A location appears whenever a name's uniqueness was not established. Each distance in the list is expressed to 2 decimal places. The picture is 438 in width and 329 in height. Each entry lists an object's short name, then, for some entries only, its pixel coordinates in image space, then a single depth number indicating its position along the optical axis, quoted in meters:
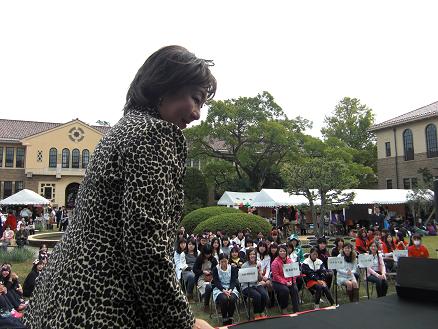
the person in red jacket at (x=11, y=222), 16.90
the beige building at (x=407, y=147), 33.66
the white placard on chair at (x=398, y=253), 10.11
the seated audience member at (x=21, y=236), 16.37
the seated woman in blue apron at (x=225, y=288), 7.25
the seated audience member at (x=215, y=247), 9.20
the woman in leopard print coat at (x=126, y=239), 1.06
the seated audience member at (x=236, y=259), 8.52
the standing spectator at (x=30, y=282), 7.71
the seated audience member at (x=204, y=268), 8.23
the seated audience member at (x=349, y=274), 8.34
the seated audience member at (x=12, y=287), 6.84
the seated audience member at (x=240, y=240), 12.26
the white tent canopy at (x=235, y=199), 24.75
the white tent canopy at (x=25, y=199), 22.25
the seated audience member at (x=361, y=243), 10.56
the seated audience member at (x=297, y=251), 9.49
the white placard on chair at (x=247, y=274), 7.35
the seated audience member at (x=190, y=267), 8.82
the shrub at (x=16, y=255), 12.70
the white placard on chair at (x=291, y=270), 7.85
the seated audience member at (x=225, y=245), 10.75
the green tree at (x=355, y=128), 45.59
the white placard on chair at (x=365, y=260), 8.69
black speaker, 4.59
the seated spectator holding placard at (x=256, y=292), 7.45
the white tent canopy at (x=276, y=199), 21.46
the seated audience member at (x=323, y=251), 9.13
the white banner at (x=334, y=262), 8.19
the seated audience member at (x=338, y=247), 9.46
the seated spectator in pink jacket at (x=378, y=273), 8.63
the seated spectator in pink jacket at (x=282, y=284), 7.86
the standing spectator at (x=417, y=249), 10.07
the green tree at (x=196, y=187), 32.66
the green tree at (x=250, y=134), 28.38
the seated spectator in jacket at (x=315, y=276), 8.17
